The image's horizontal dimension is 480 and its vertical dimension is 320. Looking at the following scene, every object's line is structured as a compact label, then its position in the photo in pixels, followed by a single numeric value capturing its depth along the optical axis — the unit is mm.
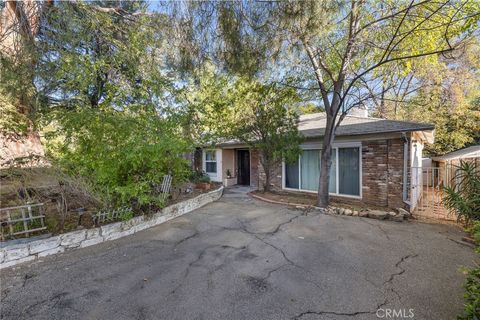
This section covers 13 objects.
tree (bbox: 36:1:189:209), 5273
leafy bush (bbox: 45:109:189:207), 5258
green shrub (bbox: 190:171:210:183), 11417
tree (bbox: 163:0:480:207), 4371
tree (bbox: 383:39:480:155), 15047
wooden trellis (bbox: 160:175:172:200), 6371
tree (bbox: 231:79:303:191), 8578
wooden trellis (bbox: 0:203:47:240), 3913
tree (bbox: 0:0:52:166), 4949
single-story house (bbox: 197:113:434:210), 6969
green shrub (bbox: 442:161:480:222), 4746
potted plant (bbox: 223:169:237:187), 12867
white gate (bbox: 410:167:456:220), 6410
